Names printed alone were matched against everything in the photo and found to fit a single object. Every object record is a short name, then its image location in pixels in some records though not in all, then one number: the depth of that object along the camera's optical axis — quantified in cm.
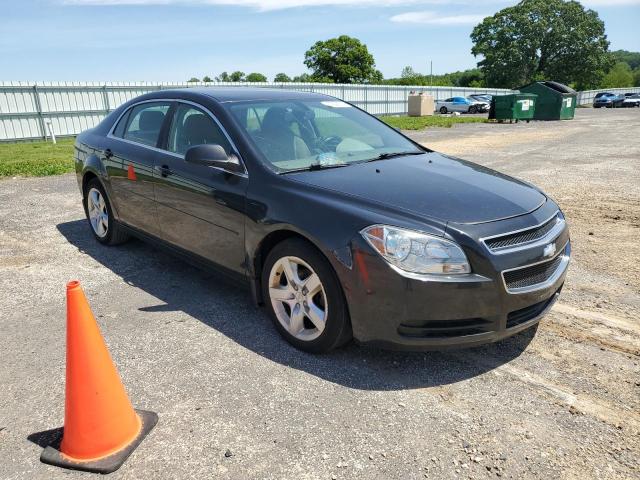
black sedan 277
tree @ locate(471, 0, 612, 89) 6962
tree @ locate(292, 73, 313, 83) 7994
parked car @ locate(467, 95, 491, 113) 4012
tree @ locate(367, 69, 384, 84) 8012
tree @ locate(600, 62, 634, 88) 7762
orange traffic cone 239
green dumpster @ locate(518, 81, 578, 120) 2908
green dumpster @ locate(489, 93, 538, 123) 2782
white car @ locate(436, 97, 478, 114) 4038
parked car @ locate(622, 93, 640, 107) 4653
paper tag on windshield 456
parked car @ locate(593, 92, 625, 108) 4762
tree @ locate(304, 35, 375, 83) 7794
